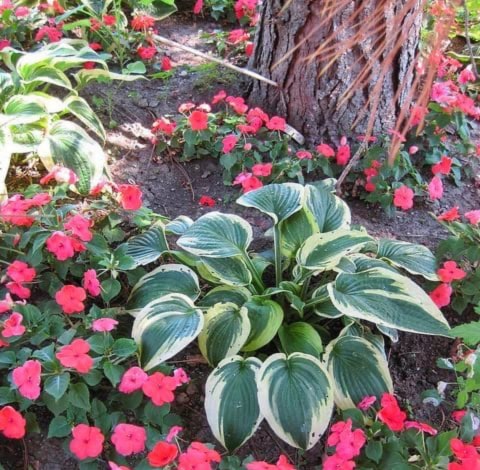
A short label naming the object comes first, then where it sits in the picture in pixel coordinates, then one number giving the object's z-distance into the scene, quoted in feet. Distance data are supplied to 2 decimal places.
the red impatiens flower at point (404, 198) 6.86
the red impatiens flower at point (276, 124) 7.40
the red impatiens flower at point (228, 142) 7.25
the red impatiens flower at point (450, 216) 6.21
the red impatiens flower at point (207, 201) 7.20
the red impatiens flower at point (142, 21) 8.93
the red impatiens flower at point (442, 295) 5.90
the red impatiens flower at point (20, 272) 5.32
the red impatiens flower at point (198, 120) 7.39
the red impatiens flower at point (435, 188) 6.75
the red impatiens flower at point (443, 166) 7.34
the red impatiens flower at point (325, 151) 7.30
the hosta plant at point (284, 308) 4.95
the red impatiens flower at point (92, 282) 5.35
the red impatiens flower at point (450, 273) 5.82
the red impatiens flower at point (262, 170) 6.94
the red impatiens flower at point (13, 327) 4.76
